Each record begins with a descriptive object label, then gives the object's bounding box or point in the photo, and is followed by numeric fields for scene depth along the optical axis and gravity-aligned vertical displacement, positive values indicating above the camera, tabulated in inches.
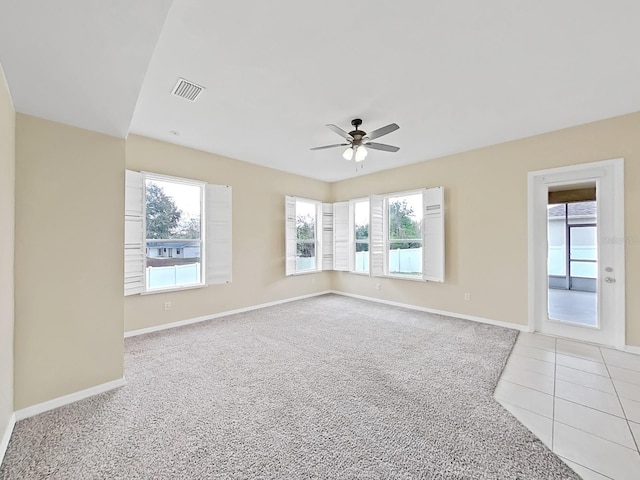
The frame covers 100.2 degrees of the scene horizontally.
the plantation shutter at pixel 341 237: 246.2 +2.4
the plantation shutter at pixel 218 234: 173.8 +4.2
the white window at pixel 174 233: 142.7 +4.6
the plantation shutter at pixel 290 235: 217.8 +4.1
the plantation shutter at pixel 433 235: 183.2 +3.0
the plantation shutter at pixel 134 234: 139.3 +3.6
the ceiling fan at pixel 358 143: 126.8 +47.5
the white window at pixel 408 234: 186.2 +3.7
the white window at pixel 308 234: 223.5 +5.3
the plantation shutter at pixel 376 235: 219.5 +3.2
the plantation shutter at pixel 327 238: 253.0 +1.6
